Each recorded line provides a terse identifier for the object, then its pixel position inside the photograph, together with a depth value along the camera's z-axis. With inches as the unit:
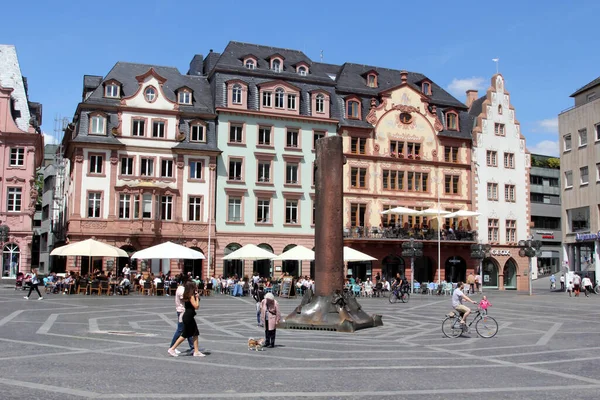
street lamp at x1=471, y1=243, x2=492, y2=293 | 2053.4
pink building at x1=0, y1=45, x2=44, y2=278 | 2127.2
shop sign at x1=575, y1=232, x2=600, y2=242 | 2122.5
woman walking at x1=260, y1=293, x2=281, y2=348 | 654.5
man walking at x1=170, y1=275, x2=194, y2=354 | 587.5
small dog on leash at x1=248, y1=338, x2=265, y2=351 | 641.6
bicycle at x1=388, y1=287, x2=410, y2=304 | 1453.0
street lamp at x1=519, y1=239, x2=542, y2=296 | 1752.0
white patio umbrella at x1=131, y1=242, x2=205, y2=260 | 1523.1
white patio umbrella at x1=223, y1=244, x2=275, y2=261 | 1679.4
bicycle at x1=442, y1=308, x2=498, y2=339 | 776.9
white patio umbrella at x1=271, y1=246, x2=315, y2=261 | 1686.8
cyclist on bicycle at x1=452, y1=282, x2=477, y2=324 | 772.0
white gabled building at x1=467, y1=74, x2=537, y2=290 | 2443.4
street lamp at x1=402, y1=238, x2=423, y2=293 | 1737.2
